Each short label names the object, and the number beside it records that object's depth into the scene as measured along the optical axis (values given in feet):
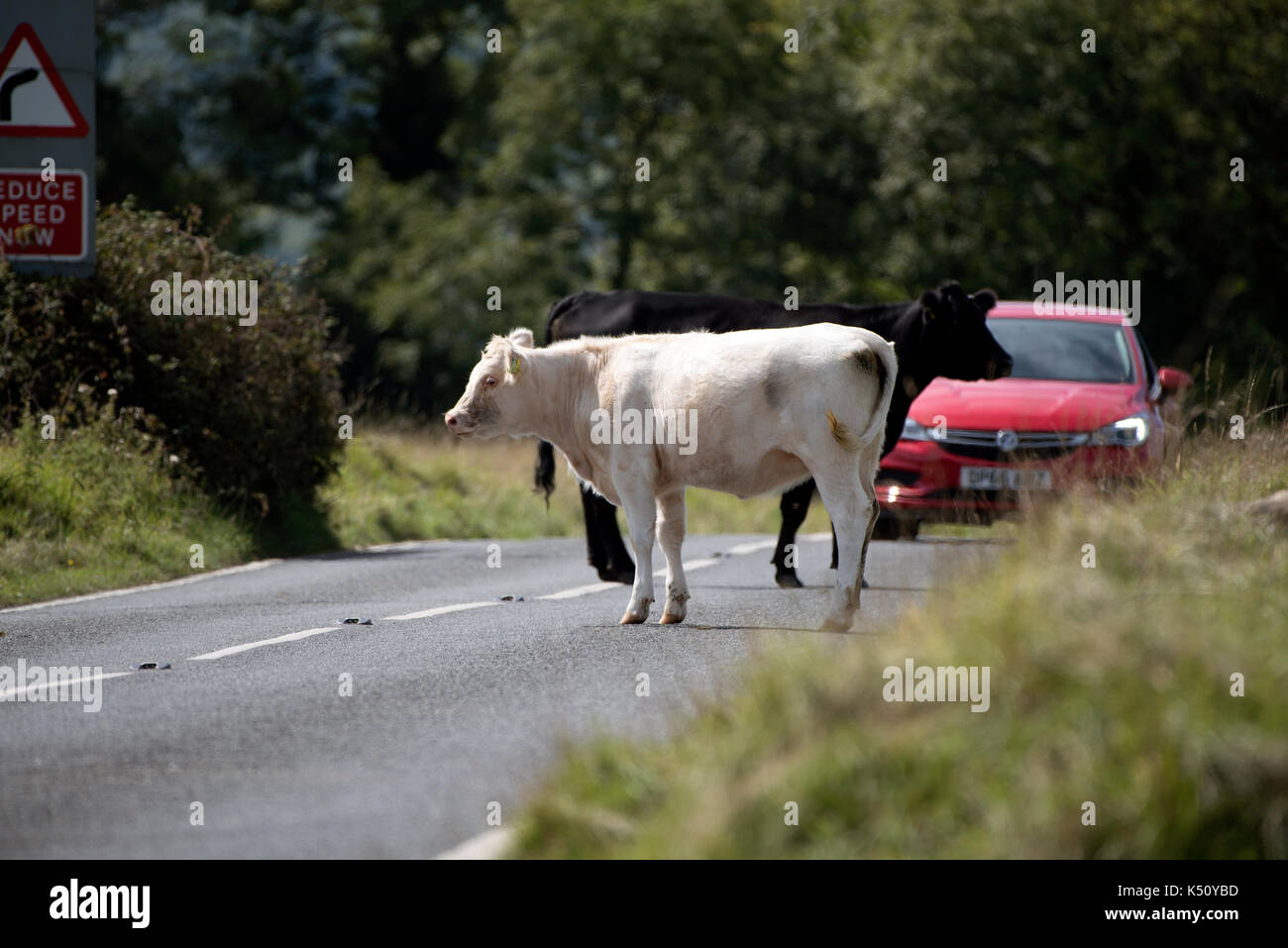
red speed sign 54.44
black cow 44.37
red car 46.78
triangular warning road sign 54.19
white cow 33.01
